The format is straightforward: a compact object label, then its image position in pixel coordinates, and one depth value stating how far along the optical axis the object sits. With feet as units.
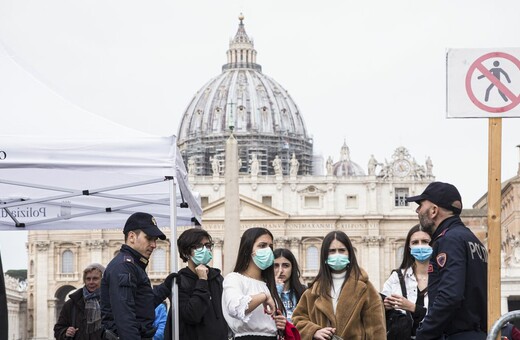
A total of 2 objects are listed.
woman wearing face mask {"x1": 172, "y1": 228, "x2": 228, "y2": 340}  26.84
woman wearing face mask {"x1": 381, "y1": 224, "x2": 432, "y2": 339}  25.46
